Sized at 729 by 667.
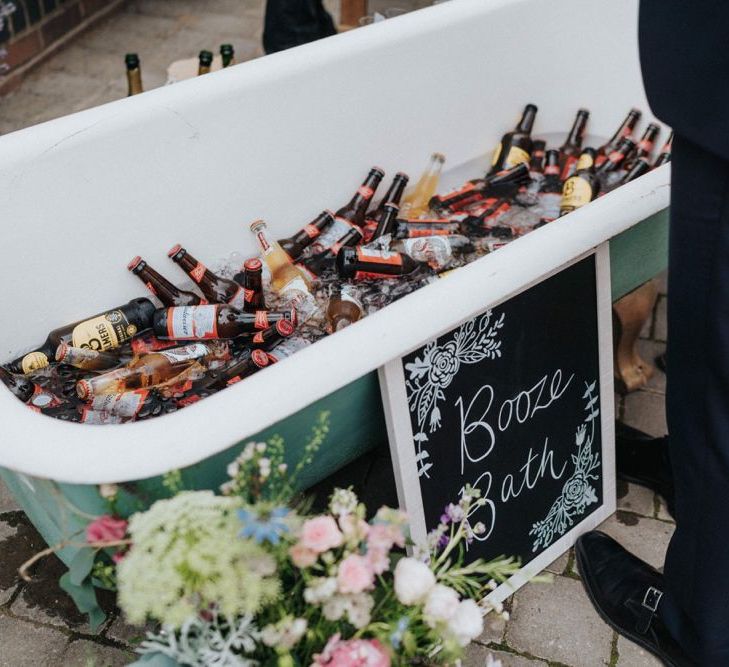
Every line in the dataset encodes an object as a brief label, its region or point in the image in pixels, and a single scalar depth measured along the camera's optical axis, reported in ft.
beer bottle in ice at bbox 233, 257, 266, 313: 6.19
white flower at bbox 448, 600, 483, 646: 3.14
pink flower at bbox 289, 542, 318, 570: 3.18
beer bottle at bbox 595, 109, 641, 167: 8.57
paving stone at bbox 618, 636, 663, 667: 5.56
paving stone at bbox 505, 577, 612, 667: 5.62
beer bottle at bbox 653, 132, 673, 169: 8.11
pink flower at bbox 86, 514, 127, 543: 3.36
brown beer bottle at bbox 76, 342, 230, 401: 6.07
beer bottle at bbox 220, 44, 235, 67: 8.38
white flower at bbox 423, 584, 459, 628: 3.16
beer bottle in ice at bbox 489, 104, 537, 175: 8.39
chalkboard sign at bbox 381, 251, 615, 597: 4.96
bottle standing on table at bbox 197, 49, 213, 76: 8.56
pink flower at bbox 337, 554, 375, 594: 3.09
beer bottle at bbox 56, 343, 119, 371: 6.03
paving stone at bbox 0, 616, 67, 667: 5.54
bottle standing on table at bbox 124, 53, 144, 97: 8.16
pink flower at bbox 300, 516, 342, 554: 3.11
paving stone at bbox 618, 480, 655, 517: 6.60
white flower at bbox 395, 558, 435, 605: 3.17
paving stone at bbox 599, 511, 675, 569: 6.28
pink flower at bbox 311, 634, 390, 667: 3.07
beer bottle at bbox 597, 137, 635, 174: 8.25
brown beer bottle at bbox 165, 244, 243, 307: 6.61
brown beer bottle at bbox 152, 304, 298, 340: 6.29
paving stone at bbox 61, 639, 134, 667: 5.51
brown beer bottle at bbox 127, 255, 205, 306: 6.36
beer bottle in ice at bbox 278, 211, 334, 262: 7.23
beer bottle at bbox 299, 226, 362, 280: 7.05
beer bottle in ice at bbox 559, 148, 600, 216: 7.64
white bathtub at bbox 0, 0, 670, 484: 4.03
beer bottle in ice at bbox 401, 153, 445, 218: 8.09
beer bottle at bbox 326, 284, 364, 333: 6.54
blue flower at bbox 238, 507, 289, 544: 3.04
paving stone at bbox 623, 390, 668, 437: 7.29
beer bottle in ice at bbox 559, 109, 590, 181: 8.63
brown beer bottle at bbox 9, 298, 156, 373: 5.99
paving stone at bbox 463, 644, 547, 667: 5.51
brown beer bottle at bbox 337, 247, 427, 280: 6.72
